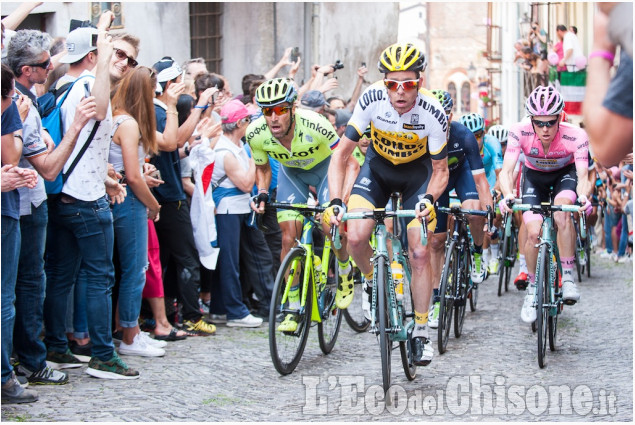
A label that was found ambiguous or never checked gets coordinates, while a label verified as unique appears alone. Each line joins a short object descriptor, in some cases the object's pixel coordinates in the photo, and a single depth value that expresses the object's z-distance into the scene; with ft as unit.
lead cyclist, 34.60
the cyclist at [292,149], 38.84
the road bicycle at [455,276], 41.66
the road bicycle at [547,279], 38.84
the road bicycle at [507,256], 62.56
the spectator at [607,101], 10.92
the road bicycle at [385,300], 32.25
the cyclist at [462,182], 45.96
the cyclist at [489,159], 54.69
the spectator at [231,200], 48.44
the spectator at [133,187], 37.14
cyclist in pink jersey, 43.01
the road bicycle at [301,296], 36.30
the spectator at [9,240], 28.61
